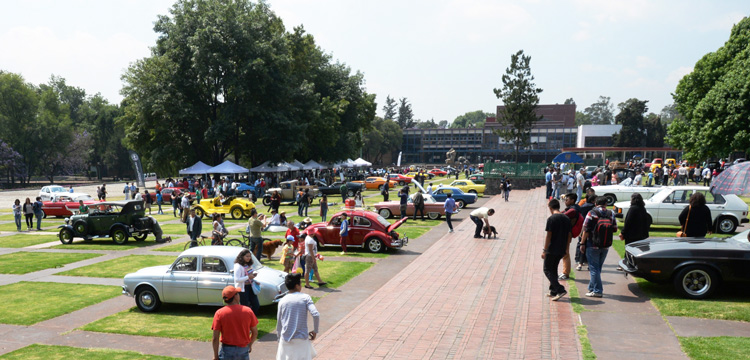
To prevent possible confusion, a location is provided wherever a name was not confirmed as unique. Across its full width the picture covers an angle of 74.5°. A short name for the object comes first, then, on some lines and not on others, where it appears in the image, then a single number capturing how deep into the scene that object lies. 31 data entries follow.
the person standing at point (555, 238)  9.62
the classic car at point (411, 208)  24.42
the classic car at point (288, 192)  32.81
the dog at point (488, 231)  18.23
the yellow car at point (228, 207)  26.25
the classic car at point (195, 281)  9.70
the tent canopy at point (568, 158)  34.93
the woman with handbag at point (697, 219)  11.30
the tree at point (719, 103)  27.97
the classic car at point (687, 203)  17.53
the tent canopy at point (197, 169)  39.62
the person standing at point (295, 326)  5.46
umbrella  12.35
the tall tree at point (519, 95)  56.62
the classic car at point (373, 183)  45.78
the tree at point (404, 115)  165.38
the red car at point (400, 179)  51.12
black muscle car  9.54
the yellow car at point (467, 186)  36.00
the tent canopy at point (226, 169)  39.44
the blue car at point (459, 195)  28.41
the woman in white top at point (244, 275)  8.30
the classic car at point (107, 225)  18.92
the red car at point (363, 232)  16.06
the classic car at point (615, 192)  22.92
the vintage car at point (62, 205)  28.08
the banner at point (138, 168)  51.06
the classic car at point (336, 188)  36.59
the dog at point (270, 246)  14.88
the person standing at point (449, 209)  19.94
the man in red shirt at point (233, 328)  5.45
